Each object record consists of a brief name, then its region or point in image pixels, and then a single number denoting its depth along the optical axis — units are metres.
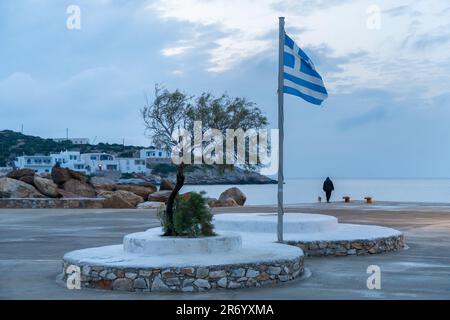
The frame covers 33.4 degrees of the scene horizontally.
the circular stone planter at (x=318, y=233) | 17.27
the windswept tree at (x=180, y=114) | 16.92
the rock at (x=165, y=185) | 48.75
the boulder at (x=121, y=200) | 38.75
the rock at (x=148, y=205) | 38.25
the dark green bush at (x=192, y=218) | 14.11
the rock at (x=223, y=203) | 40.84
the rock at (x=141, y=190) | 46.88
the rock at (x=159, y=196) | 42.54
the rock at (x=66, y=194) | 43.13
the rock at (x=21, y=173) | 44.69
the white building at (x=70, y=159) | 122.84
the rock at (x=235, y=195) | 45.31
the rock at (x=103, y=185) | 50.46
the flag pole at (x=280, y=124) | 15.93
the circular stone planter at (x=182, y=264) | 12.23
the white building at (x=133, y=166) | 126.50
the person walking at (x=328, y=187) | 44.78
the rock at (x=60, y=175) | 45.78
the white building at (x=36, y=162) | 117.95
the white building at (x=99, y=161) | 123.35
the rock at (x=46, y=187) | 41.56
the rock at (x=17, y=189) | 41.00
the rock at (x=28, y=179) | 43.38
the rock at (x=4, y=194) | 40.18
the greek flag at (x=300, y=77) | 16.61
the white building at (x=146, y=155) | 118.78
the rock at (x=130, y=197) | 40.41
